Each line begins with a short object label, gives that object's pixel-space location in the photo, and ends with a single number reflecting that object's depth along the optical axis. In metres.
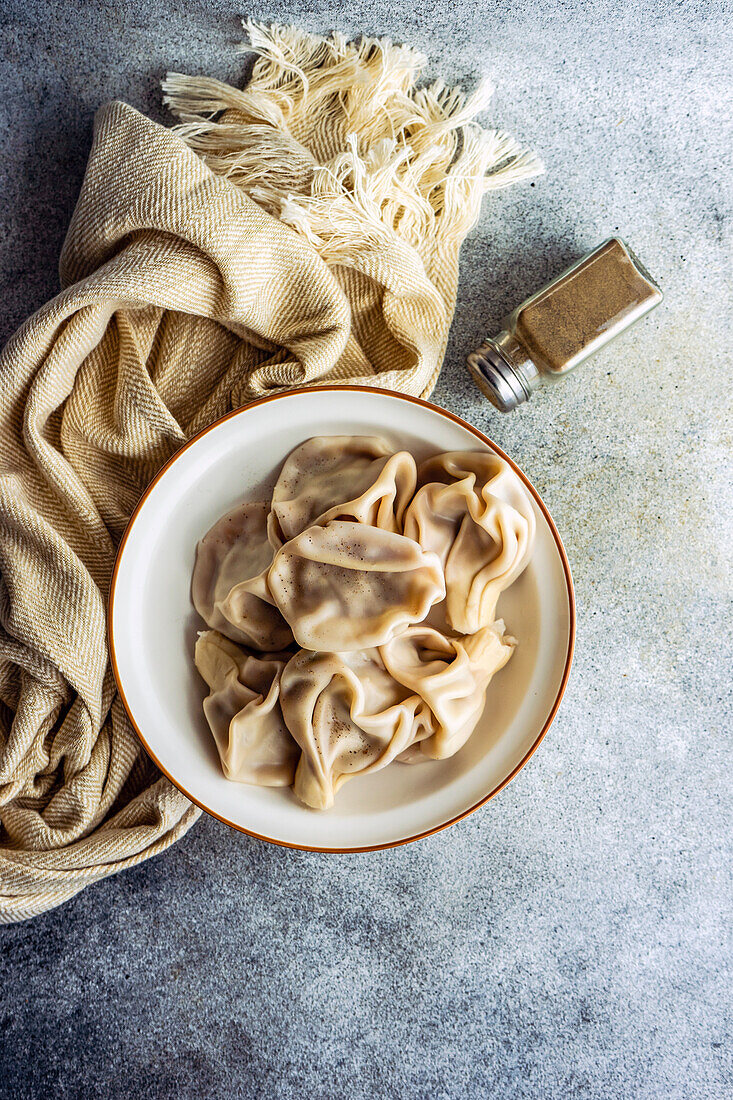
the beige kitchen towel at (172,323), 0.96
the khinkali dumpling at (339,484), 0.89
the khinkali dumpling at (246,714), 0.91
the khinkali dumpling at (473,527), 0.88
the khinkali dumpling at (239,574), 0.93
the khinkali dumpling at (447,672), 0.89
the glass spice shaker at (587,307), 0.96
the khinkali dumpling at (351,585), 0.86
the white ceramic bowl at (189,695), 0.90
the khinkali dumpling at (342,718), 0.90
